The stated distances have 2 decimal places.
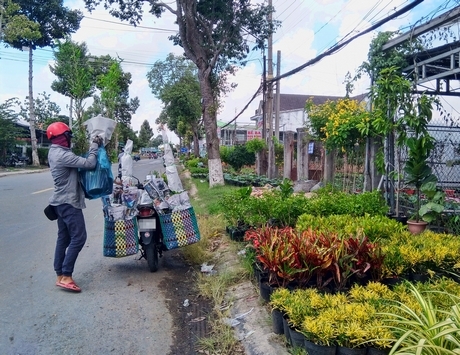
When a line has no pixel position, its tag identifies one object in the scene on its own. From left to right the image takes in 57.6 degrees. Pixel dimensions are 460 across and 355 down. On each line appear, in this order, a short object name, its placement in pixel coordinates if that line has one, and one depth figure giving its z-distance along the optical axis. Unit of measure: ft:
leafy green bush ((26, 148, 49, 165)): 113.39
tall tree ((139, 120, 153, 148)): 314.53
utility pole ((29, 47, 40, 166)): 97.93
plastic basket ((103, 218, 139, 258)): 17.12
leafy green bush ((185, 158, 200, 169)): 84.09
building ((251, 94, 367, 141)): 143.74
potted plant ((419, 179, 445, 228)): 20.21
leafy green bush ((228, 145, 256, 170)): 75.00
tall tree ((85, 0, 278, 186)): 48.44
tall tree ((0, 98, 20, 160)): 90.68
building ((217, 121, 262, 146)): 176.24
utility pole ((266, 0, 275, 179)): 54.60
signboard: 138.82
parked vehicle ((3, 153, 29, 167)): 99.81
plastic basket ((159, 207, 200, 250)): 17.74
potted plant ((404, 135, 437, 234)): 20.43
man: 15.55
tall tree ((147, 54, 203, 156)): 90.53
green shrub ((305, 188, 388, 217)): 21.24
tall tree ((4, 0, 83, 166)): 87.86
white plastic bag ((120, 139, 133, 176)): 19.26
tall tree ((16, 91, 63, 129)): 161.91
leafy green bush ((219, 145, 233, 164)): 78.81
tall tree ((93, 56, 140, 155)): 24.11
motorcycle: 17.56
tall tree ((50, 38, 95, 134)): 21.54
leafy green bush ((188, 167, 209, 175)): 69.15
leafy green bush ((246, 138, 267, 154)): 60.23
